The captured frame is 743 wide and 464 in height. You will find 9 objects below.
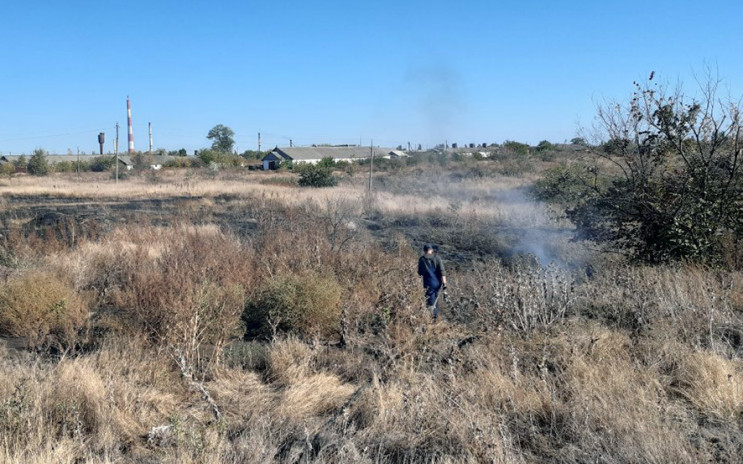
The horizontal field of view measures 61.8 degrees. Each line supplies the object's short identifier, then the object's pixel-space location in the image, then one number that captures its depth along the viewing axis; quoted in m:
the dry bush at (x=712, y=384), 4.53
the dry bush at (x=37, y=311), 7.65
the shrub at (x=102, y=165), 67.19
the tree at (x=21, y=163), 64.88
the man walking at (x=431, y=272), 8.94
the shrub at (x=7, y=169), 59.76
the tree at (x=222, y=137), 103.81
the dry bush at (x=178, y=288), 6.54
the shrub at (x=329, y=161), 51.74
